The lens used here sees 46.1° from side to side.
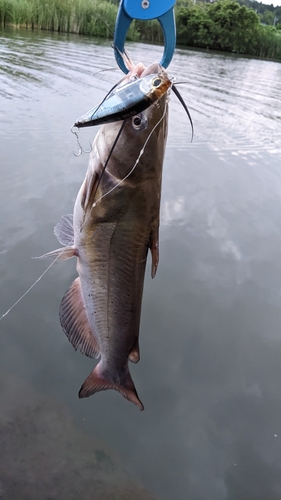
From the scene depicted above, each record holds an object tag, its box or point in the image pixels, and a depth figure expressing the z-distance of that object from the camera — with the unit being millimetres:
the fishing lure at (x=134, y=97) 258
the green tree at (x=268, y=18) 54843
